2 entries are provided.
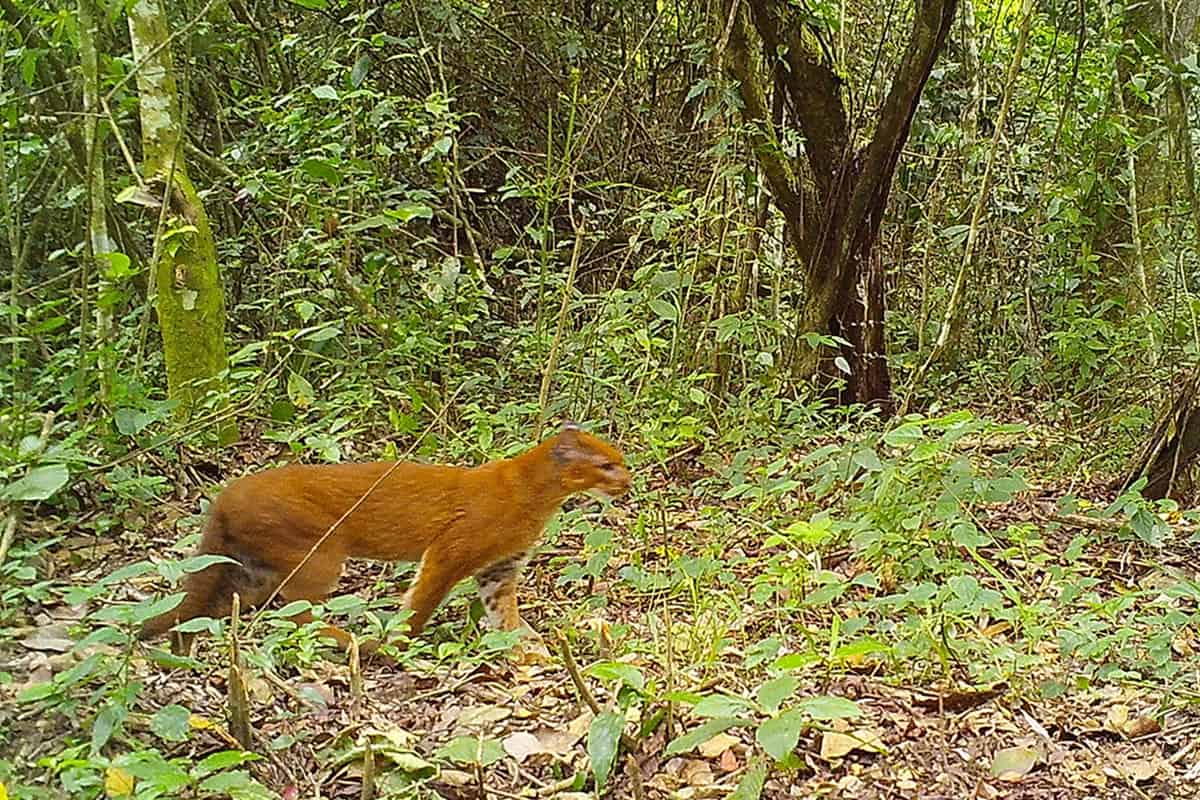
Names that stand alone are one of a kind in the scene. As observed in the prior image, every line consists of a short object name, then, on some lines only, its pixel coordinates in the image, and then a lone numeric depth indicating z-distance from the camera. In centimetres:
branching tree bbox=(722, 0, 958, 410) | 625
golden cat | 359
